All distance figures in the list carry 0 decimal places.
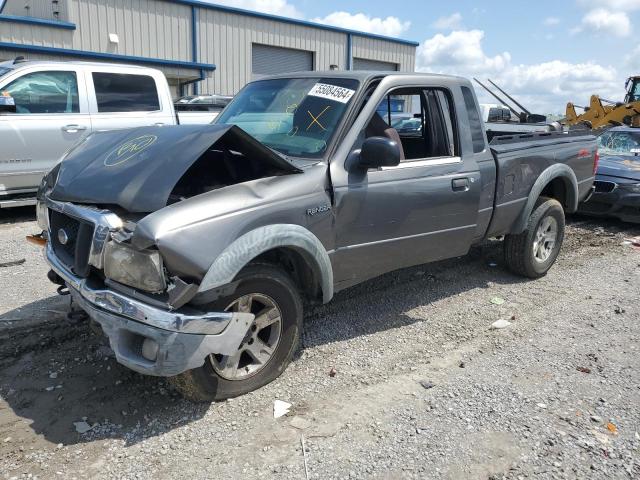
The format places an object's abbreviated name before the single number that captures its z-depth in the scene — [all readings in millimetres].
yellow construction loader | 16469
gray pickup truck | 2809
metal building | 16984
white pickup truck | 7168
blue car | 8081
